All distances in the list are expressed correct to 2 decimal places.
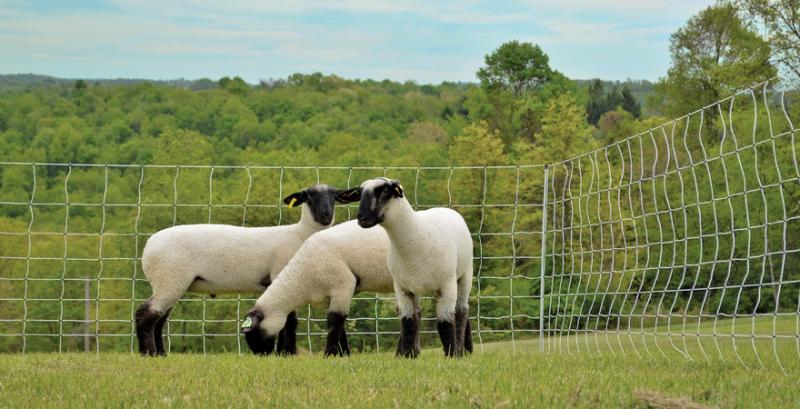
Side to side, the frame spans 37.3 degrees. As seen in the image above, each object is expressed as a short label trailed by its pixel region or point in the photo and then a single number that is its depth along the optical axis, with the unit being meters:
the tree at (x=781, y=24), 36.41
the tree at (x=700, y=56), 44.59
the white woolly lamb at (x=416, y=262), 9.73
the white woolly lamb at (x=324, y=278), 10.88
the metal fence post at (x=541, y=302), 11.97
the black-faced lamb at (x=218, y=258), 11.54
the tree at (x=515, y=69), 59.34
